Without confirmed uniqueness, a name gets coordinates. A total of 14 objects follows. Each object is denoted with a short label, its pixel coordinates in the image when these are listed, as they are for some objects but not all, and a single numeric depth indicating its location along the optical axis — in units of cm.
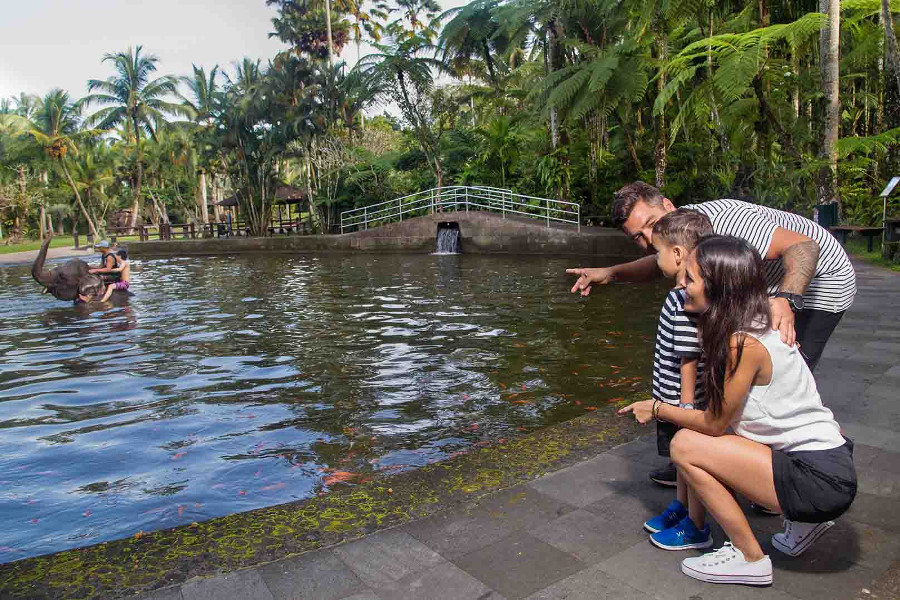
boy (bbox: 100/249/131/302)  1359
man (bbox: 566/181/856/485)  316
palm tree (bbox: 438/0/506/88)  2962
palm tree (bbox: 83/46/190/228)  4231
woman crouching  242
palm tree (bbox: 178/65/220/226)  4397
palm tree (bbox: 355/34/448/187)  2972
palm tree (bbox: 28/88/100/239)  4138
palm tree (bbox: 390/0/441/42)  4228
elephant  1310
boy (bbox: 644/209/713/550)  277
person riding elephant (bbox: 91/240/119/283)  1333
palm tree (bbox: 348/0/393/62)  4309
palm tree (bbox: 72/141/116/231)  4881
